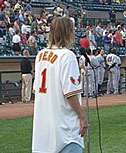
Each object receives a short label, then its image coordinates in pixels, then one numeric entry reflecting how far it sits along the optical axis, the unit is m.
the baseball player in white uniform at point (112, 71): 22.58
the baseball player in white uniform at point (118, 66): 22.73
